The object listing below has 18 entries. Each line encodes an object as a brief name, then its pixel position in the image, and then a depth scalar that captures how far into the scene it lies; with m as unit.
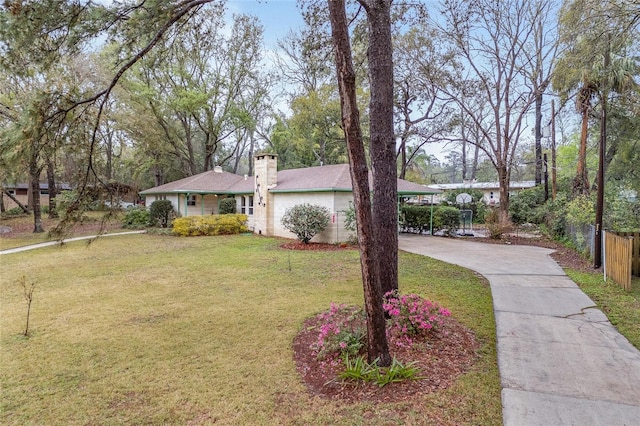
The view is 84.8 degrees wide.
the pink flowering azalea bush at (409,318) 4.42
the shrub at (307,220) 13.51
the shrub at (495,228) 14.59
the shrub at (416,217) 17.36
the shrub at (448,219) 16.56
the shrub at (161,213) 19.97
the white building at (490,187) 29.98
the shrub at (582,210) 10.58
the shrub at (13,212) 25.24
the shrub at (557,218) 14.06
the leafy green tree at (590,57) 7.03
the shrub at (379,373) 3.53
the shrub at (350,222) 13.23
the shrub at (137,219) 20.48
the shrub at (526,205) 20.63
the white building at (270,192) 14.04
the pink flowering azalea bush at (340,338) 4.04
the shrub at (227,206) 20.14
